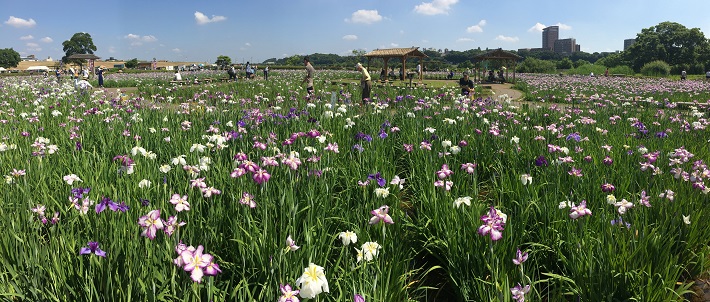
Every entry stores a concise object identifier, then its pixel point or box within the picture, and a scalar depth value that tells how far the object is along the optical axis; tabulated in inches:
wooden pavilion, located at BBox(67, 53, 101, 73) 1462.8
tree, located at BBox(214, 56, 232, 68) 4091.5
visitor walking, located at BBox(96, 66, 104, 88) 792.3
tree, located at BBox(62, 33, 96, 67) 4503.0
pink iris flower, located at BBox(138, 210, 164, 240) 71.8
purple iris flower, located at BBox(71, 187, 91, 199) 90.8
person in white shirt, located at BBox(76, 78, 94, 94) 433.9
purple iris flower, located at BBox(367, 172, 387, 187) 105.3
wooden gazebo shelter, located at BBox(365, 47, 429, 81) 1133.9
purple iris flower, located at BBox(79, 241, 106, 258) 65.2
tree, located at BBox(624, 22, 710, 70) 2404.0
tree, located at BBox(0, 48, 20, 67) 3641.7
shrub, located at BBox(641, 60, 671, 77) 1831.4
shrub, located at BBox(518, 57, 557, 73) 2429.9
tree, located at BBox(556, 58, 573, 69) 2834.6
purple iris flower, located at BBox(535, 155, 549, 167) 132.4
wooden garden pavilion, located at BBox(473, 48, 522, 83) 1213.3
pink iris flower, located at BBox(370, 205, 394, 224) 84.7
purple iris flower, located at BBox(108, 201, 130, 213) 77.1
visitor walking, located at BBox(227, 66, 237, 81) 903.1
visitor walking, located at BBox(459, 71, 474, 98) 478.0
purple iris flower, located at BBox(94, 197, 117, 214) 76.8
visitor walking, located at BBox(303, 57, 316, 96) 513.0
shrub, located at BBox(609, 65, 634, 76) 2108.8
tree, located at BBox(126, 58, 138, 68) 3051.2
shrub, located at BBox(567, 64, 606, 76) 2108.8
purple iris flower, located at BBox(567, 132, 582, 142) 170.2
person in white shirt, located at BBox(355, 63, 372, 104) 430.1
